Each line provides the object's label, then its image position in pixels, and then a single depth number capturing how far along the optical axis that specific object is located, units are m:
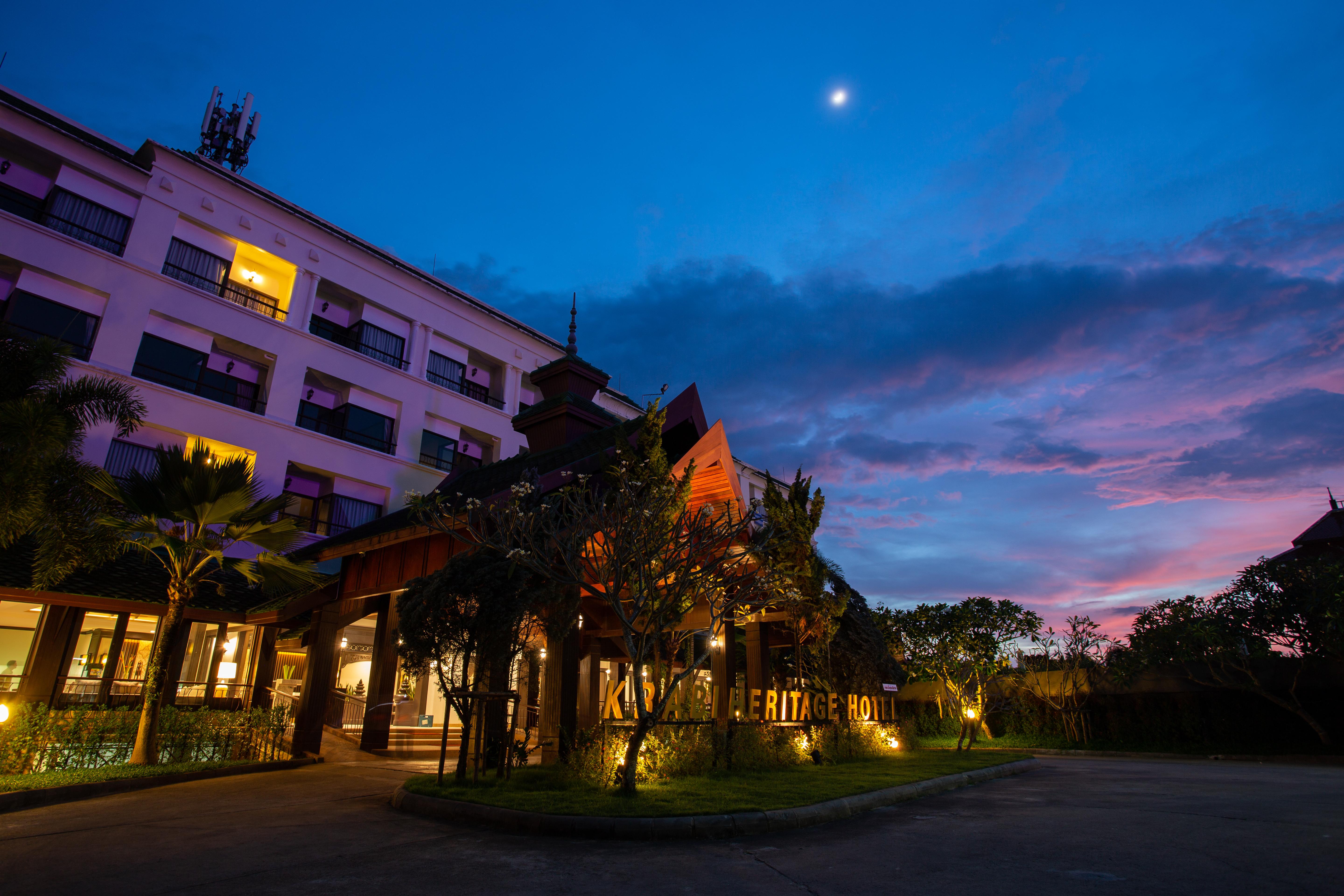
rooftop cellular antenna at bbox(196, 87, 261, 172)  31.84
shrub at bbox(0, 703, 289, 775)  11.03
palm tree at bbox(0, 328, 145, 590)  9.57
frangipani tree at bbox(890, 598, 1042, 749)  24.17
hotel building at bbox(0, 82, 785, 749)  17.23
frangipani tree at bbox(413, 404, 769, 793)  9.59
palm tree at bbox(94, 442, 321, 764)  12.05
